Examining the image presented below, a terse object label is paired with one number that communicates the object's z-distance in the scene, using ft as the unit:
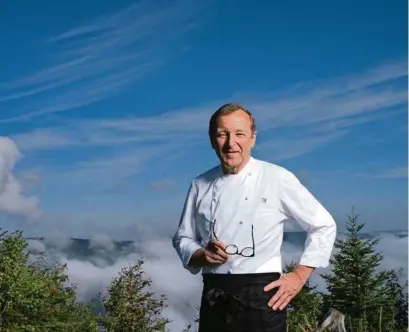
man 9.96
